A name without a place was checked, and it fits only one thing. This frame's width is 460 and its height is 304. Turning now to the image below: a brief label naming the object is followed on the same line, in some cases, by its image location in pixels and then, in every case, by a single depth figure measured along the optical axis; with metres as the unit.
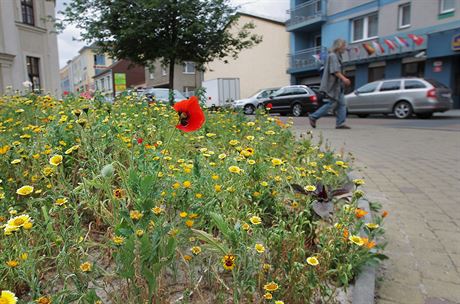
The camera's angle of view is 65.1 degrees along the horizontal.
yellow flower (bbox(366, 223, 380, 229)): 1.82
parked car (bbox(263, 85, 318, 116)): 17.88
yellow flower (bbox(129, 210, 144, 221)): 1.24
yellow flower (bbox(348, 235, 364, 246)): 1.70
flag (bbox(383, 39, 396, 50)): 20.33
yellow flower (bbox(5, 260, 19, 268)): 1.36
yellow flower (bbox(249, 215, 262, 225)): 1.61
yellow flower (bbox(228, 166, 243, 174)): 1.99
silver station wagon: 13.51
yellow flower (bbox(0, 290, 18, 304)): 1.09
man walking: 8.38
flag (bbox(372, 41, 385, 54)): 21.02
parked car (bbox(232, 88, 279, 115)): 21.32
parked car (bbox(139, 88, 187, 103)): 13.00
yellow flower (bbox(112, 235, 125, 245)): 1.24
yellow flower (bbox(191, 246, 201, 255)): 1.48
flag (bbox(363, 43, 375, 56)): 21.54
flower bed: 1.34
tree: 11.55
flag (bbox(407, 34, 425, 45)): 18.97
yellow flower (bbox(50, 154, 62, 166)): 1.62
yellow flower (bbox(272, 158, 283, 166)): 2.16
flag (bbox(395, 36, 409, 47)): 19.72
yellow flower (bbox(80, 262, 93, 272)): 1.27
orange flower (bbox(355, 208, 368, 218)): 1.97
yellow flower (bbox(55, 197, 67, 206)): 1.60
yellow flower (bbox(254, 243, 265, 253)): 1.48
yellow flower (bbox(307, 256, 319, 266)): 1.50
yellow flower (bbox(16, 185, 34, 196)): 1.51
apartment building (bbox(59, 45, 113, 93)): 69.76
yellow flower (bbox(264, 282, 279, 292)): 1.42
